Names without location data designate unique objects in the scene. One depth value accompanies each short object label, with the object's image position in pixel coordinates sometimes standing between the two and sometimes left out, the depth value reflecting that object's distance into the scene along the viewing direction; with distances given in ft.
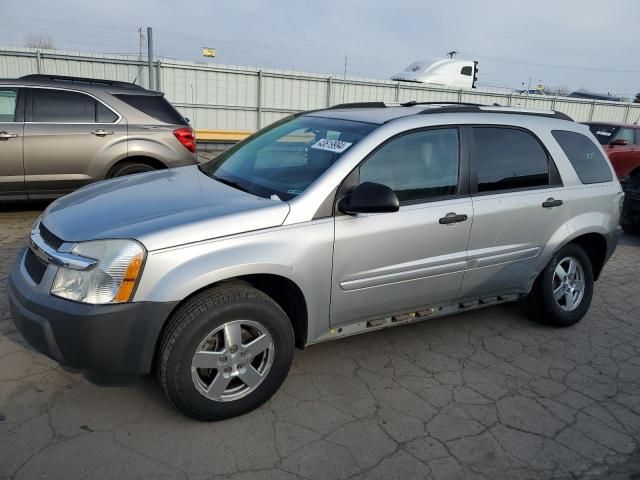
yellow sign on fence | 57.67
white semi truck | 66.95
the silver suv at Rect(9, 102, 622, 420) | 8.46
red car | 34.65
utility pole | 40.40
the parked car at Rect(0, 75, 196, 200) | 20.35
